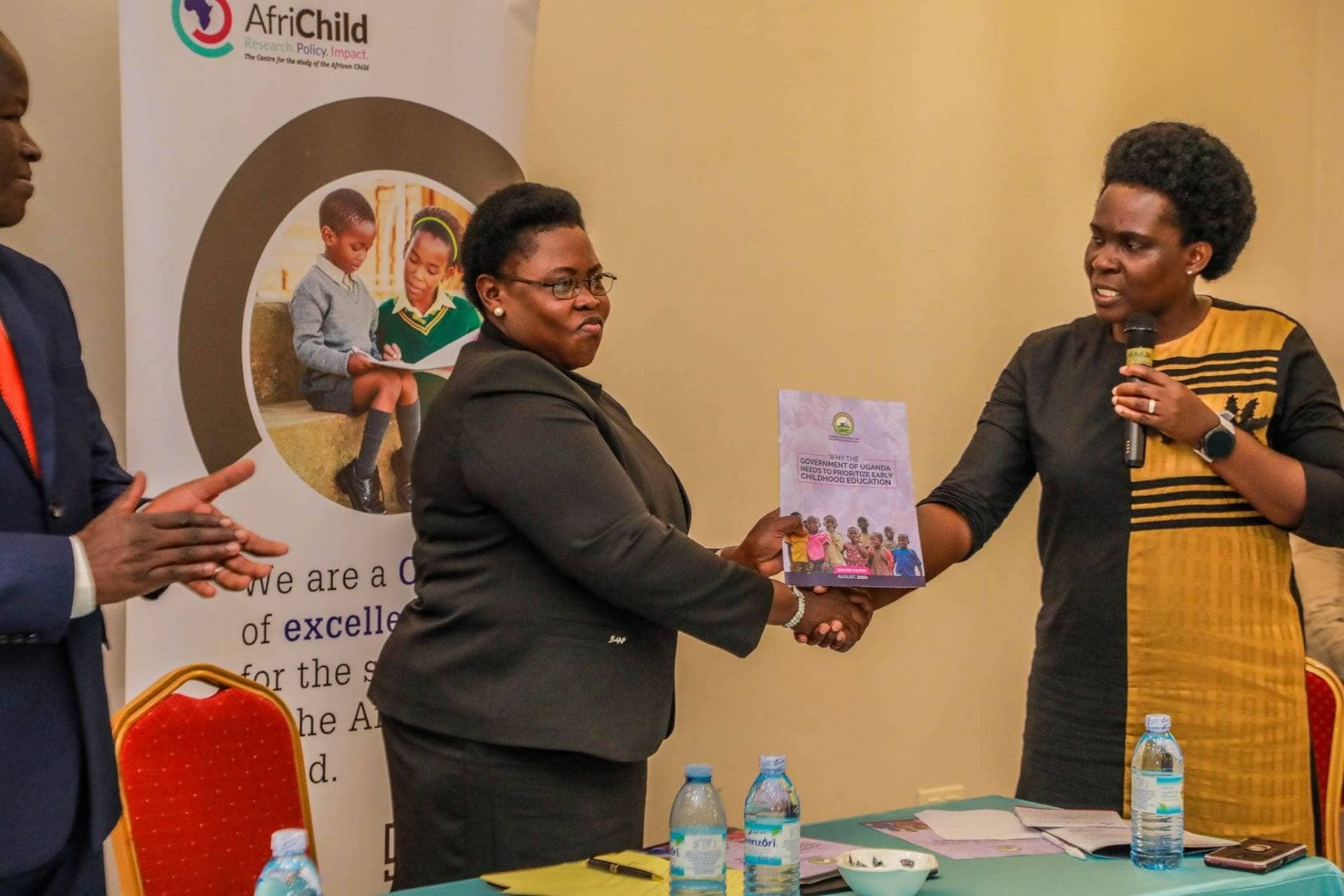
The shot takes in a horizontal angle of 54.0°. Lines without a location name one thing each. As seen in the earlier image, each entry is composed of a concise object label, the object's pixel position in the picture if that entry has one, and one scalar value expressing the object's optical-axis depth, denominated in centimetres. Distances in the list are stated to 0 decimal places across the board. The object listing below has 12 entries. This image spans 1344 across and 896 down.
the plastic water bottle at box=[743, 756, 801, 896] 178
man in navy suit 178
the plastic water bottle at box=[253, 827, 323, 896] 159
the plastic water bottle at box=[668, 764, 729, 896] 177
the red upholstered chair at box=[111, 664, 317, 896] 238
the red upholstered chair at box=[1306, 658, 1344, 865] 273
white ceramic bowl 186
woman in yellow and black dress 245
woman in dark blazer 234
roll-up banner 289
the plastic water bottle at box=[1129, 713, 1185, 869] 204
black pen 194
